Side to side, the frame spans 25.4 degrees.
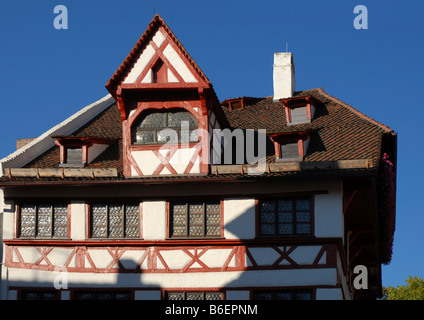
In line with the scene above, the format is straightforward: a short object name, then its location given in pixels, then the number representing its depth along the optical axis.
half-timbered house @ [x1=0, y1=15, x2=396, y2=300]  25.78
